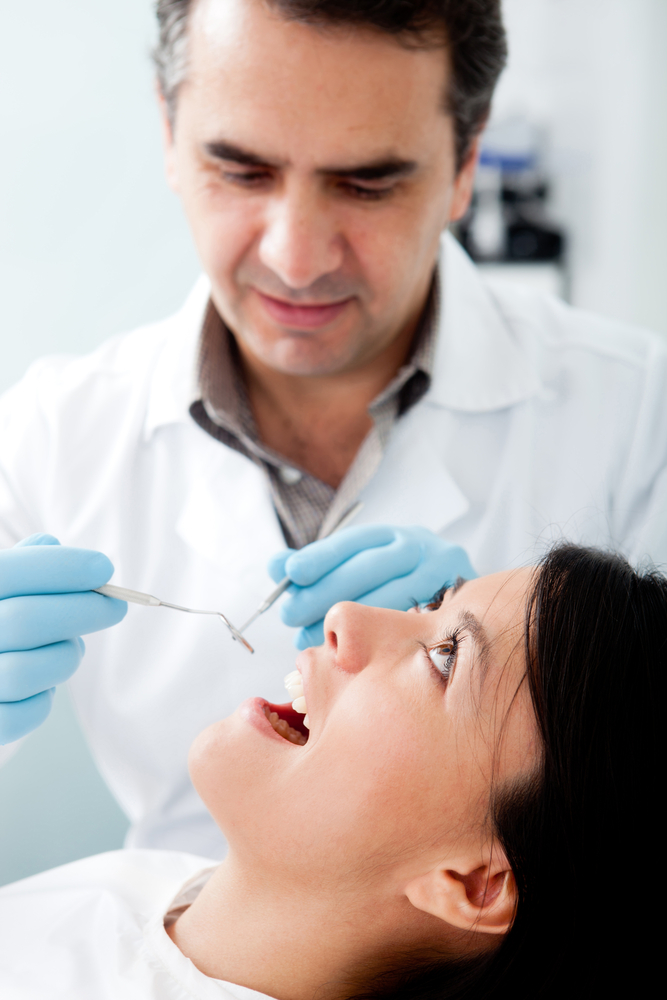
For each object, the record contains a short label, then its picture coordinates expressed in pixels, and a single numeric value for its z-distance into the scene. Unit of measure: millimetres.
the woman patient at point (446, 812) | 554
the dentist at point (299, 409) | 644
